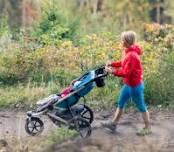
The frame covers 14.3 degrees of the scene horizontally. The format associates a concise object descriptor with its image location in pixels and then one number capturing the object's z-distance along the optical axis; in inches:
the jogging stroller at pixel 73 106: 410.3
